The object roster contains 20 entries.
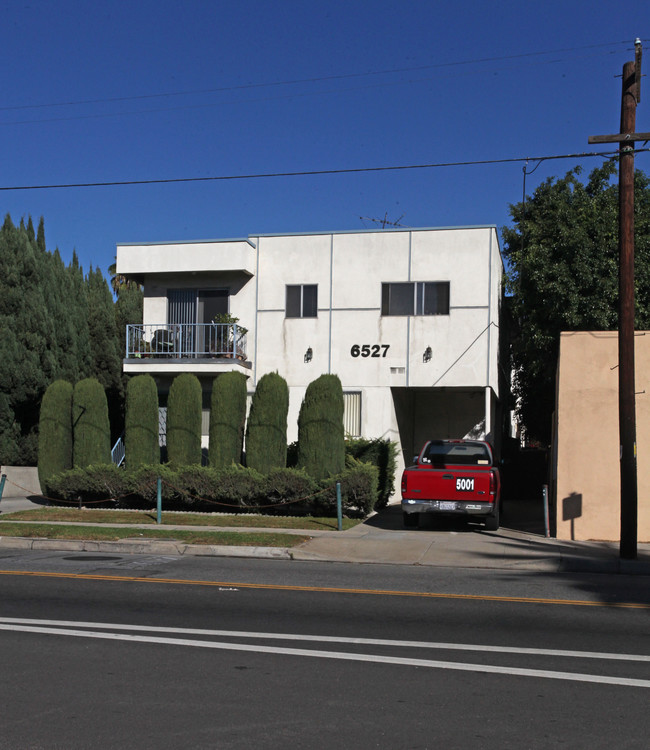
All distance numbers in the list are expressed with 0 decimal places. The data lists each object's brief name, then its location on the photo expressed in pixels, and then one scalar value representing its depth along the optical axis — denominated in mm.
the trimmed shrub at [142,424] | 21781
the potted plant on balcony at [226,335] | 23906
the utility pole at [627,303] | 13562
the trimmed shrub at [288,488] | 19891
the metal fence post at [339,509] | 17078
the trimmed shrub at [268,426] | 20828
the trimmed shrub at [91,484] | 21188
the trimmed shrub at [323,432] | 20219
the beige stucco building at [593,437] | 15758
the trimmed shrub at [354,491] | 19531
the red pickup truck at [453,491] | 17000
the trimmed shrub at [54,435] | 22125
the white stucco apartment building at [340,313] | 23141
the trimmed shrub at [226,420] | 21344
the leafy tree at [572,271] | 23406
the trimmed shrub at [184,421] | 21578
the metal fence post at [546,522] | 15770
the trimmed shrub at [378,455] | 22091
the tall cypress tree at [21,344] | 26016
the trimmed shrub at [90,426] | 21969
